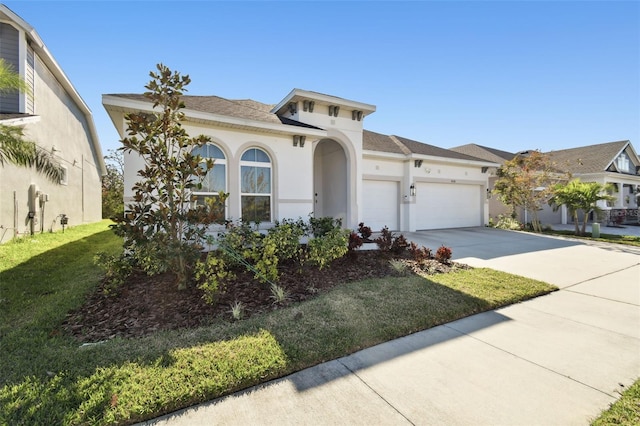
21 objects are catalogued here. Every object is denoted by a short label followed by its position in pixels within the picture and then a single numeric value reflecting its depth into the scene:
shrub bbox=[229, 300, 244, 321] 4.19
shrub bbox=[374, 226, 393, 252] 7.79
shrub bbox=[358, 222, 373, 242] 8.94
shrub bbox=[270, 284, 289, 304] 4.81
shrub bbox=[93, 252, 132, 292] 5.16
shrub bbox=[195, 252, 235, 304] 4.49
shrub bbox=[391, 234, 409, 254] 8.07
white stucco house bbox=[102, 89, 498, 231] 7.89
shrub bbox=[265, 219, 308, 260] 6.45
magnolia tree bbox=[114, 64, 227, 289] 4.71
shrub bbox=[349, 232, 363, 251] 7.27
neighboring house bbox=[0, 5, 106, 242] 9.74
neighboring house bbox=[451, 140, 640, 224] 19.47
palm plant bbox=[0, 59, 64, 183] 5.89
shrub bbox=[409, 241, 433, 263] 7.19
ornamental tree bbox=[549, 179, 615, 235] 13.78
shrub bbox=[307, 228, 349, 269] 6.38
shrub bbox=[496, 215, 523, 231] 15.84
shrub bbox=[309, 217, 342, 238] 8.92
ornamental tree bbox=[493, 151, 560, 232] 14.87
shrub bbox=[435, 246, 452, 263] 7.41
